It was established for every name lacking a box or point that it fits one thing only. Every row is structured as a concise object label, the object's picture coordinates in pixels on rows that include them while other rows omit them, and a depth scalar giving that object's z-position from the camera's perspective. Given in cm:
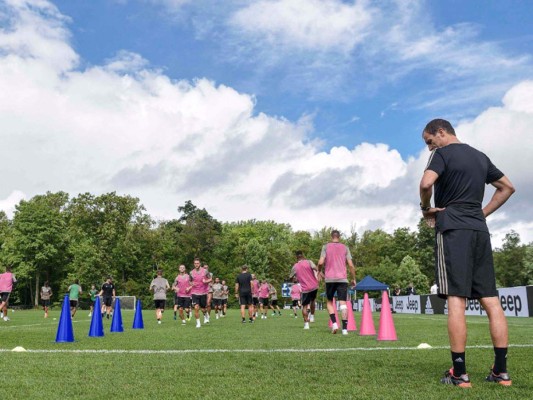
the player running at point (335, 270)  1272
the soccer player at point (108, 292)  2594
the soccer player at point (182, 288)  2130
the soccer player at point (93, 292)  3408
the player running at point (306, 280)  1641
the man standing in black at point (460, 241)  512
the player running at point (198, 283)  1886
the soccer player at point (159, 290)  2130
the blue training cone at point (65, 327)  1073
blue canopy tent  4909
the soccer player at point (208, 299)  2004
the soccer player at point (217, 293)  2967
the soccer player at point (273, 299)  3562
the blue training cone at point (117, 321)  1473
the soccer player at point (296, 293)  3102
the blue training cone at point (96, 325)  1251
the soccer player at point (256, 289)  2931
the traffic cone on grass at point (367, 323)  1169
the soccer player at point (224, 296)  3064
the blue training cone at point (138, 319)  1703
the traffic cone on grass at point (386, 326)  1016
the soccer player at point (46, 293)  3484
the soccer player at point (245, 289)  2144
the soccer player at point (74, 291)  2733
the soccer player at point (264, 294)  2969
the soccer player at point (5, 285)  2500
